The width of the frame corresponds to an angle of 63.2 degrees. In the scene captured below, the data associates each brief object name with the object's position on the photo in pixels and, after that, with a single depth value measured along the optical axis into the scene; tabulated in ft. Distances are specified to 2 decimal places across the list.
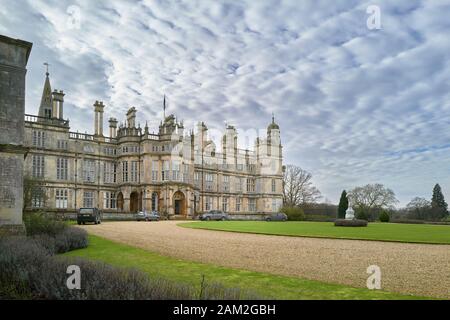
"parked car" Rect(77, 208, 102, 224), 99.09
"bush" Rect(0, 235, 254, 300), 16.31
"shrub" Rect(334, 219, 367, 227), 100.00
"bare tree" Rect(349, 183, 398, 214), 238.68
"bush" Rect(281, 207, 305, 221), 162.20
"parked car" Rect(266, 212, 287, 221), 151.02
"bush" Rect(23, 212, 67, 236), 50.62
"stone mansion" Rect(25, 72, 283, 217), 144.97
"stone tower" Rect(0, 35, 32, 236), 48.21
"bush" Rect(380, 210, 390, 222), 154.19
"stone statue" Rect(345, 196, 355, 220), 123.95
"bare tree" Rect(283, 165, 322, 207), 234.99
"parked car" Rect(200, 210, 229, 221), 148.46
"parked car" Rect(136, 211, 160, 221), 132.16
